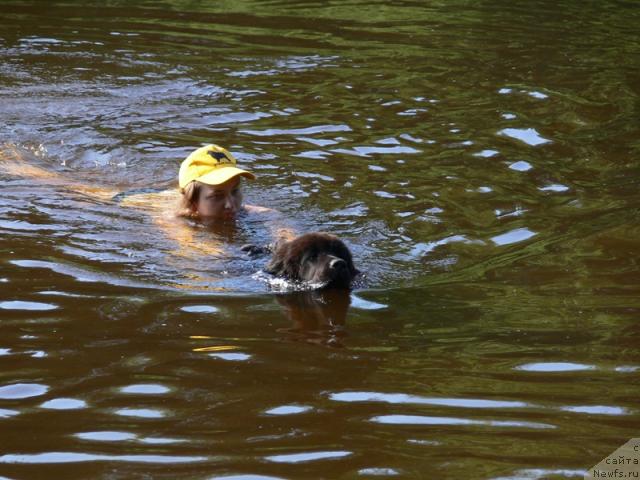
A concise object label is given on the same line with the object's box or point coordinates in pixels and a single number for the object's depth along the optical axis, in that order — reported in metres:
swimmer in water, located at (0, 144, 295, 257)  16.70
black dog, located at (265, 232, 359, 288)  13.55
